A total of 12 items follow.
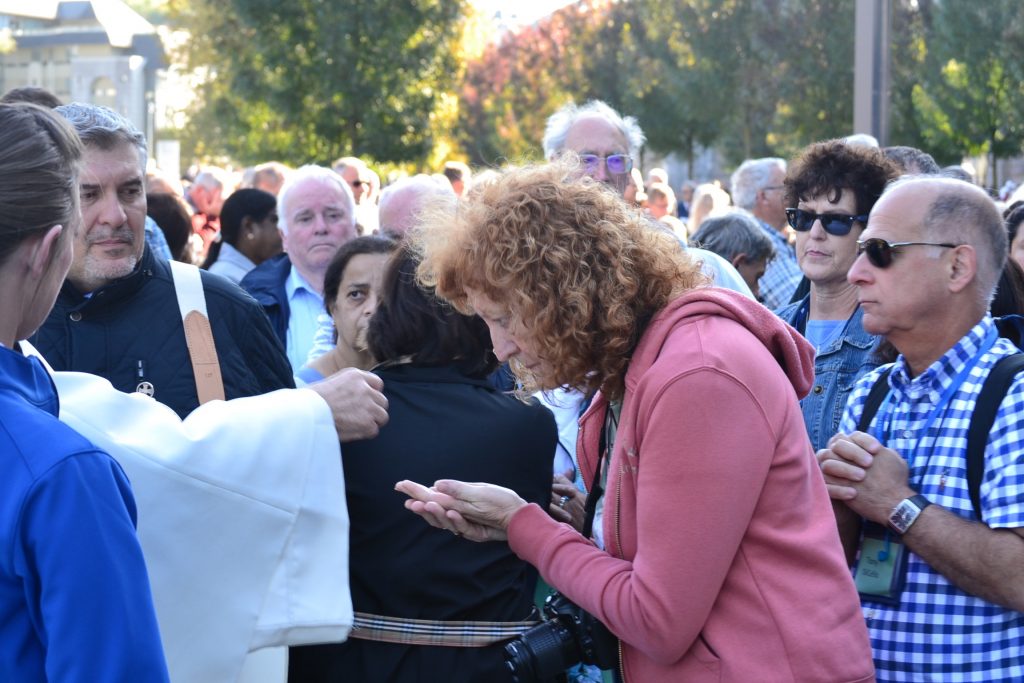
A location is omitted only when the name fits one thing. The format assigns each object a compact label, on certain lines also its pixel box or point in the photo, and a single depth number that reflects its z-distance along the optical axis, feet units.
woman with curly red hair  7.70
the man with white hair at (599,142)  18.93
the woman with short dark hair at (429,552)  11.07
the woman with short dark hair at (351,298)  16.60
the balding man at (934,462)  9.27
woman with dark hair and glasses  14.30
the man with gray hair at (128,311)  12.04
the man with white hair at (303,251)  21.50
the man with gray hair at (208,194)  39.83
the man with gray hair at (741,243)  21.25
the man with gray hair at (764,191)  28.43
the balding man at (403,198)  20.84
